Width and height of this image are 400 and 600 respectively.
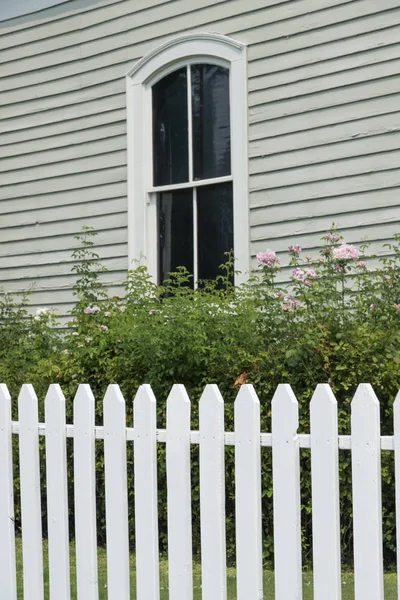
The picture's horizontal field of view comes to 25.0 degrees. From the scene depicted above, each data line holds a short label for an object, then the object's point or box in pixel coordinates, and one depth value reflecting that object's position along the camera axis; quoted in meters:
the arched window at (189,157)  7.72
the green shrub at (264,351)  5.38
